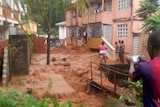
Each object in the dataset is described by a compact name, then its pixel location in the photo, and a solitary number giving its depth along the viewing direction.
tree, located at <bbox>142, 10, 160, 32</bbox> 11.59
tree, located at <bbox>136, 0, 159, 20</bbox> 14.62
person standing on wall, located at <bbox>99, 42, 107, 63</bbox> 16.08
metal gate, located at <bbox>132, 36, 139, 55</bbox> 17.13
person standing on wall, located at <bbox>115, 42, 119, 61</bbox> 17.69
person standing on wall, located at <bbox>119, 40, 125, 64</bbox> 16.94
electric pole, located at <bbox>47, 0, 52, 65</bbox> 14.70
